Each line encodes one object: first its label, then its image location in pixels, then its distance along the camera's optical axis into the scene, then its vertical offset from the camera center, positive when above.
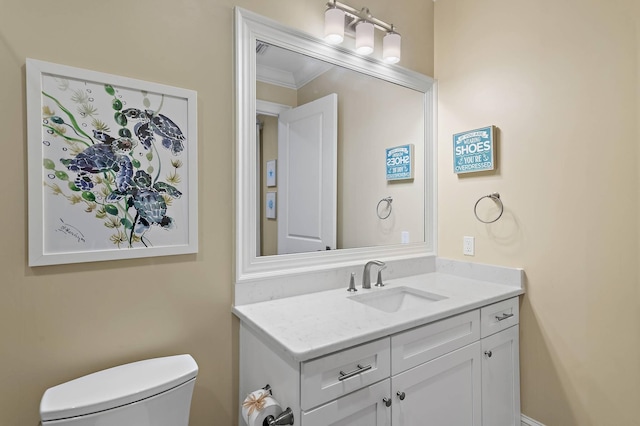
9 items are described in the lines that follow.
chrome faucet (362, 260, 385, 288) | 1.79 -0.35
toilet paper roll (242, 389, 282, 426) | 1.09 -0.67
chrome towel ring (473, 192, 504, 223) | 1.90 +0.06
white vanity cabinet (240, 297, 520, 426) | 1.09 -0.65
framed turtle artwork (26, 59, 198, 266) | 1.12 +0.17
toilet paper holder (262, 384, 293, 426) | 1.07 -0.68
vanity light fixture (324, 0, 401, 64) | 1.67 +0.98
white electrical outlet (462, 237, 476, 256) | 2.04 -0.23
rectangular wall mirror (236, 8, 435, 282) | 1.53 +0.32
